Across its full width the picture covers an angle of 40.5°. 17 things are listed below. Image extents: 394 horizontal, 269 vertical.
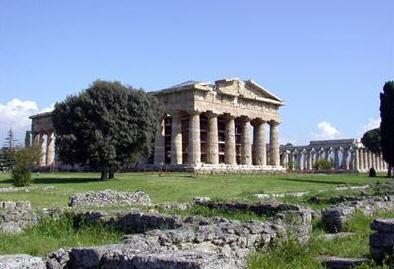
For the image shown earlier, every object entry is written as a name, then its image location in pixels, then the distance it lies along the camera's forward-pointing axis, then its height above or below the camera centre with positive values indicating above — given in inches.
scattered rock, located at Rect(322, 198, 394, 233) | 607.5 -48.8
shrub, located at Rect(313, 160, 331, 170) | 4914.9 +73.8
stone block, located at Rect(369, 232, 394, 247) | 398.6 -50.1
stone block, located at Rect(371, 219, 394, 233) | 403.9 -39.9
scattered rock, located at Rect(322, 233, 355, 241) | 521.4 -63.3
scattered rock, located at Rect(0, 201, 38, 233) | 616.6 -60.0
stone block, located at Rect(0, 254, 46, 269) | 269.6 -46.3
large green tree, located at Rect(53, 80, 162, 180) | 2043.6 +178.5
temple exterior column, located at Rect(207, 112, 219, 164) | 3053.6 +183.0
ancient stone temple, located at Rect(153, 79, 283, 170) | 2942.9 +291.9
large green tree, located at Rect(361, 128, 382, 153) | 4722.0 +293.4
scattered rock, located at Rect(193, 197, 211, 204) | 943.5 -49.9
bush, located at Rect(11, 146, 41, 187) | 1609.3 +9.7
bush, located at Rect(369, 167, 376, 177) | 2914.1 +0.1
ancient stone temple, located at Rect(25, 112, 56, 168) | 4050.2 +295.4
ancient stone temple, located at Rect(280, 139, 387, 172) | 5078.7 +176.7
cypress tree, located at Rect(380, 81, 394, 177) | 2635.3 +257.1
